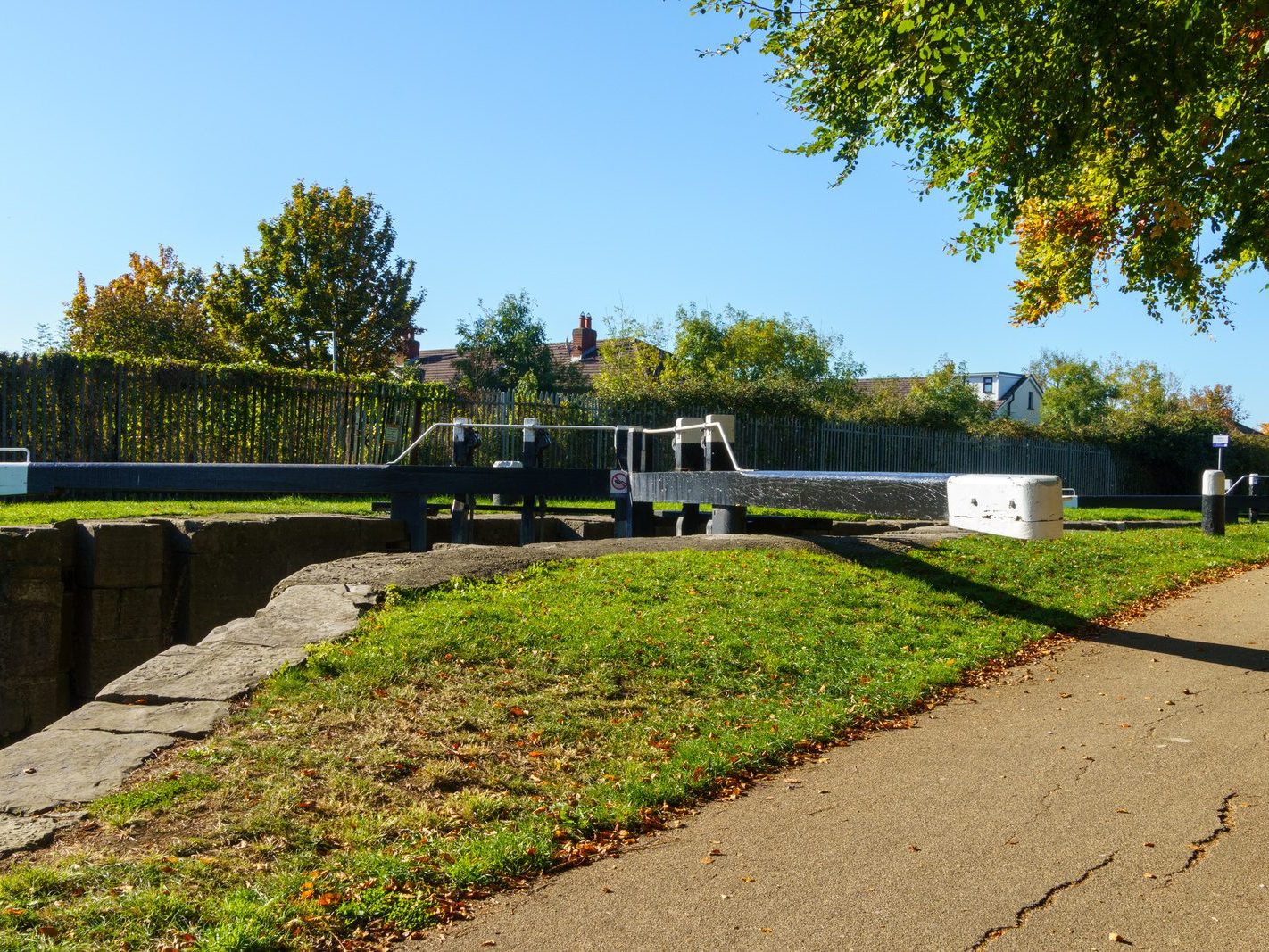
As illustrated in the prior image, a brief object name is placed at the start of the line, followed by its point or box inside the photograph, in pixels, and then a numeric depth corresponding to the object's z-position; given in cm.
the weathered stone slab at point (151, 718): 516
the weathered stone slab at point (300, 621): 651
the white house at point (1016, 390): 8081
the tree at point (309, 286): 3572
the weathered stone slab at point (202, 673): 564
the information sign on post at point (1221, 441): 2991
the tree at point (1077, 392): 6531
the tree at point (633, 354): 4444
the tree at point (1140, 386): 6662
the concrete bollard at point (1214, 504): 1645
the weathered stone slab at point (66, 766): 439
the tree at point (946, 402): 2942
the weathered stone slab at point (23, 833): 397
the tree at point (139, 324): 3694
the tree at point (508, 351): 5012
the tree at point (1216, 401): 6715
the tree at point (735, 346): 4641
